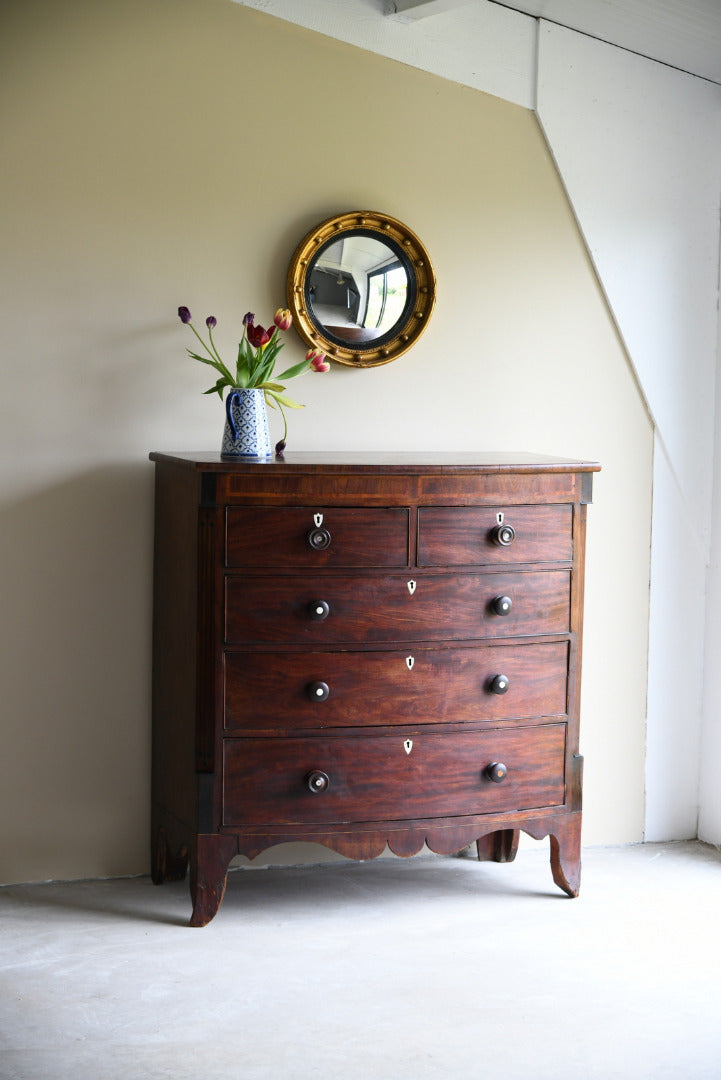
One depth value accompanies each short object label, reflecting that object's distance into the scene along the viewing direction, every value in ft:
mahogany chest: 9.35
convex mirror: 10.85
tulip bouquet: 9.89
